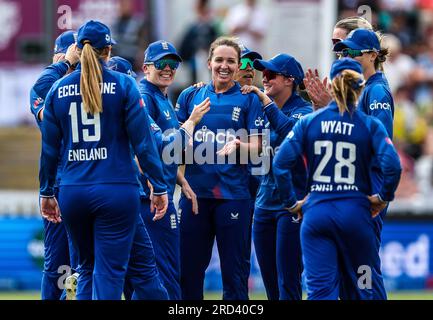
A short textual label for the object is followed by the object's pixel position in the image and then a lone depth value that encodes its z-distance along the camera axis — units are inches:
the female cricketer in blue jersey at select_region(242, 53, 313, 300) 398.6
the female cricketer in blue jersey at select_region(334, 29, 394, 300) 393.7
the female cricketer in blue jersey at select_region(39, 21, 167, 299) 350.0
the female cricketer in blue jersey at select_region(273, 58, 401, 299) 345.7
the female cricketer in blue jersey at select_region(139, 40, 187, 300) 395.9
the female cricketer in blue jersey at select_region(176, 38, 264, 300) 410.0
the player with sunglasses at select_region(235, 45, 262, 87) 423.2
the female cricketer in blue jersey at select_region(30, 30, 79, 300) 400.5
